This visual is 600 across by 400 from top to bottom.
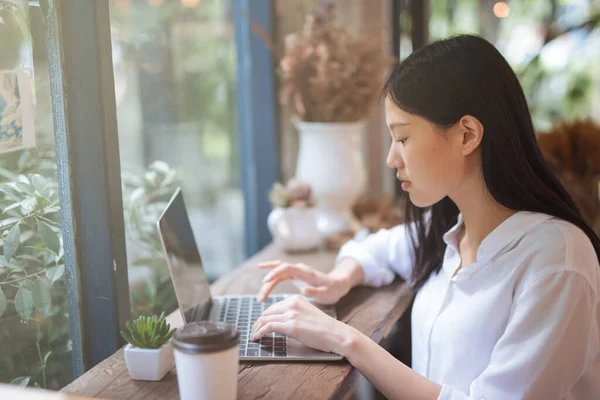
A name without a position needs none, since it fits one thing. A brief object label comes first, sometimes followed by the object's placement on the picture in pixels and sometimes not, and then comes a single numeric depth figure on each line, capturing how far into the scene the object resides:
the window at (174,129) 1.62
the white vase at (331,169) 2.24
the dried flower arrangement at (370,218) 2.17
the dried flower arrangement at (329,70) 2.15
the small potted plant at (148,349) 1.15
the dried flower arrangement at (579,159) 2.47
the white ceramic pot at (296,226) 2.08
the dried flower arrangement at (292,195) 2.07
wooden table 1.11
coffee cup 0.96
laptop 1.26
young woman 1.15
